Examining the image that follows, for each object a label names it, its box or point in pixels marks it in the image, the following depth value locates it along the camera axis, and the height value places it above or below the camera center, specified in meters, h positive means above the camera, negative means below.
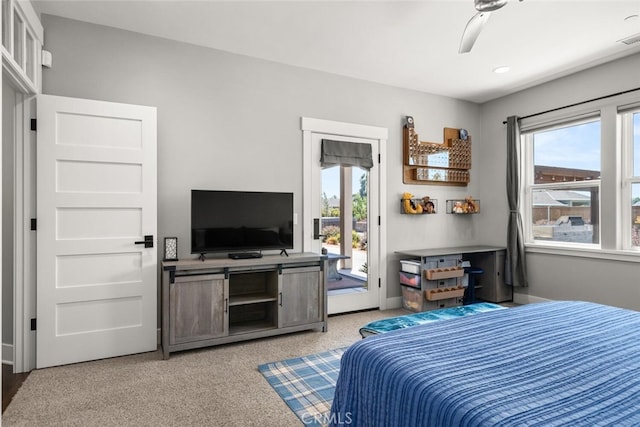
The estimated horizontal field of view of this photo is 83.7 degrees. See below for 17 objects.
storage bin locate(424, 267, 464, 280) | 4.05 -0.67
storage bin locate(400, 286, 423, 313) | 4.09 -0.99
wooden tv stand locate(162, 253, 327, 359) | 2.92 -0.77
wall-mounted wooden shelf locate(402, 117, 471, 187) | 4.54 +0.74
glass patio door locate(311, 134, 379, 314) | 4.03 -0.17
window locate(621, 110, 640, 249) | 3.63 +0.41
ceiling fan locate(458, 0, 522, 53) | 2.26 +1.28
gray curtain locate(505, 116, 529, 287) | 4.55 -0.12
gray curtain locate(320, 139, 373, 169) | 4.00 +0.70
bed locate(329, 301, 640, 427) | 1.06 -0.57
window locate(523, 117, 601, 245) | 4.00 +0.38
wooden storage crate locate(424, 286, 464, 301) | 4.06 -0.91
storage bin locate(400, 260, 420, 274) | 4.11 -0.60
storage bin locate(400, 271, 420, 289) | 4.11 -0.76
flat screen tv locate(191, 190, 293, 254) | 3.19 -0.06
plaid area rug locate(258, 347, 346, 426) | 2.10 -1.15
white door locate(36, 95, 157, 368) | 2.74 -0.12
